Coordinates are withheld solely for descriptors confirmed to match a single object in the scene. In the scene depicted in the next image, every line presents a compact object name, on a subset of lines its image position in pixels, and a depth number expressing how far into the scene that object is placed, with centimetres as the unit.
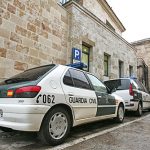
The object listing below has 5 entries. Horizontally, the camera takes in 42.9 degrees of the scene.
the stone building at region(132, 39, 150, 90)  2141
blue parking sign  990
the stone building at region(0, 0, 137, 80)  718
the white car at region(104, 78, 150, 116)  748
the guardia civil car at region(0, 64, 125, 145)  330
